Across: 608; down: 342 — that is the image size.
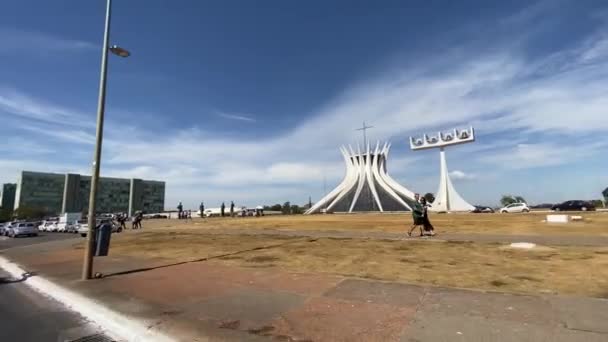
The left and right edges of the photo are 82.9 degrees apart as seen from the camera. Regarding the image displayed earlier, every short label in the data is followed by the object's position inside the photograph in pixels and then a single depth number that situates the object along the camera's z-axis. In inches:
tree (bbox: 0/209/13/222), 3814.0
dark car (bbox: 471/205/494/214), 2190.9
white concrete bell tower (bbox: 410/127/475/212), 2672.2
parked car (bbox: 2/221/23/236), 1491.1
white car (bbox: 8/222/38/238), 1396.4
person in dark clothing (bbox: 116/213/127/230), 1393.3
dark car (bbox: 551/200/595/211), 1697.8
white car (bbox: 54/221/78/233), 1545.5
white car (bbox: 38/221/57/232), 1770.4
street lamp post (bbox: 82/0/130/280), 350.0
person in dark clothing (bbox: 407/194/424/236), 602.1
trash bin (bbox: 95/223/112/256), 414.9
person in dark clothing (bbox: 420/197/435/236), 606.6
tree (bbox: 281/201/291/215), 3897.6
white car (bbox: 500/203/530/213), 1899.6
